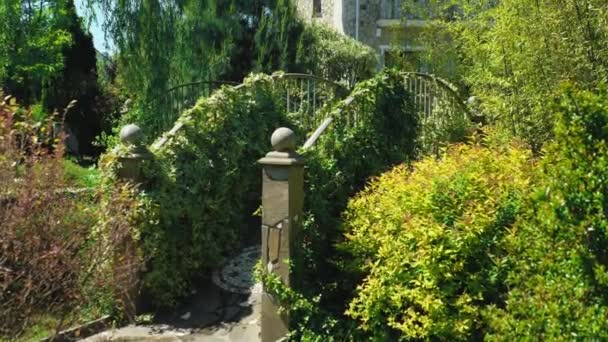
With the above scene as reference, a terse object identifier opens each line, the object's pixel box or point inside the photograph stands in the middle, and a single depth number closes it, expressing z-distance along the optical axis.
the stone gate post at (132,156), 4.85
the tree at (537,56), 5.80
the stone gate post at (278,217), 4.32
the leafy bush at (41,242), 2.84
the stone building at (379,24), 14.23
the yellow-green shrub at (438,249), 3.84
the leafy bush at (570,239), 2.93
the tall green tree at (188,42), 9.35
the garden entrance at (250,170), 4.60
